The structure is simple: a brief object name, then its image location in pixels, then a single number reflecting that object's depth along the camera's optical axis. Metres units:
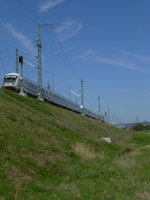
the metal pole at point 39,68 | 42.00
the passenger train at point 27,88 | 44.34
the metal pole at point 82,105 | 73.54
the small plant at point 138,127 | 126.06
